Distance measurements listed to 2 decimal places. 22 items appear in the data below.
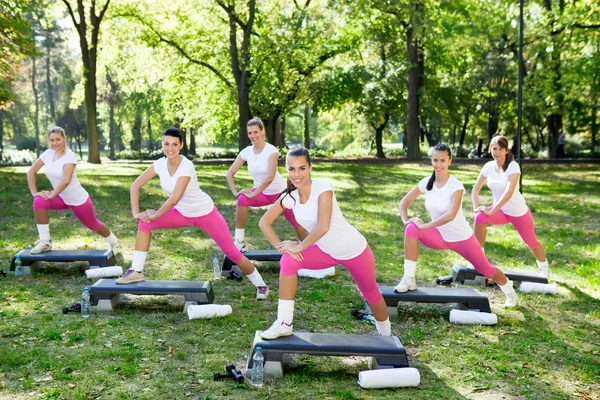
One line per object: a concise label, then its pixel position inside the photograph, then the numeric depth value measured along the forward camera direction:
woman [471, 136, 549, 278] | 8.27
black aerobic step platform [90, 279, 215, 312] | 6.98
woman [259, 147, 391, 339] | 5.36
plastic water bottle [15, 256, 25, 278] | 8.74
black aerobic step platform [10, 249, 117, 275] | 8.71
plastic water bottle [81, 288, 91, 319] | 6.86
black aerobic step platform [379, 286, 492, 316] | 7.03
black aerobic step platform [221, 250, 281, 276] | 9.01
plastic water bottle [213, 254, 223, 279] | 8.91
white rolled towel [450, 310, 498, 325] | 6.88
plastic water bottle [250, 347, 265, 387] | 5.16
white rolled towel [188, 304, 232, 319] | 6.86
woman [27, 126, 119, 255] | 8.77
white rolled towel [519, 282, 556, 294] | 8.23
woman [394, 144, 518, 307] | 6.92
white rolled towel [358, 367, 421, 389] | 5.10
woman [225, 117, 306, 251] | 9.06
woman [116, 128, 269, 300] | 7.16
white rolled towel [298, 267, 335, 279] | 8.95
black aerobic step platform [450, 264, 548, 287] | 8.47
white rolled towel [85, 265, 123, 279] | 8.59
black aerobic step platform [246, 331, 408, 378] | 5.24
